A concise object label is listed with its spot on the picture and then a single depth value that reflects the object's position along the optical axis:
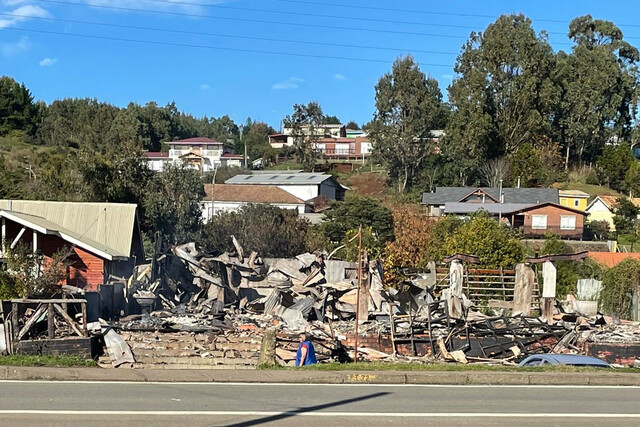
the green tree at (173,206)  53.78
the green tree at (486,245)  41.38
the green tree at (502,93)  76.00
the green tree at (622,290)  33.00
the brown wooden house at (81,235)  29.59
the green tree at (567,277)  39.72
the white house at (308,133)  104.55
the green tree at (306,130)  98.87
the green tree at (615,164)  84.38
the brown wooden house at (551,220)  66.25
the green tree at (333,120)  168.62
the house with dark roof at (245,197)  74.94
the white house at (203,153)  109.44
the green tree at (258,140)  117.75
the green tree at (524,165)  79.75
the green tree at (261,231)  51.06
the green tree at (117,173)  50.12
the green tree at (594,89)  83.75
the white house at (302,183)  82.25
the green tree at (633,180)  78.69
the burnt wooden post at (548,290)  25.52
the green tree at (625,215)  68.75
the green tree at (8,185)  52.84
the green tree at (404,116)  81.50
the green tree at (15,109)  101.19
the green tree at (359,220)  57.22
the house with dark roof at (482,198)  73.38
